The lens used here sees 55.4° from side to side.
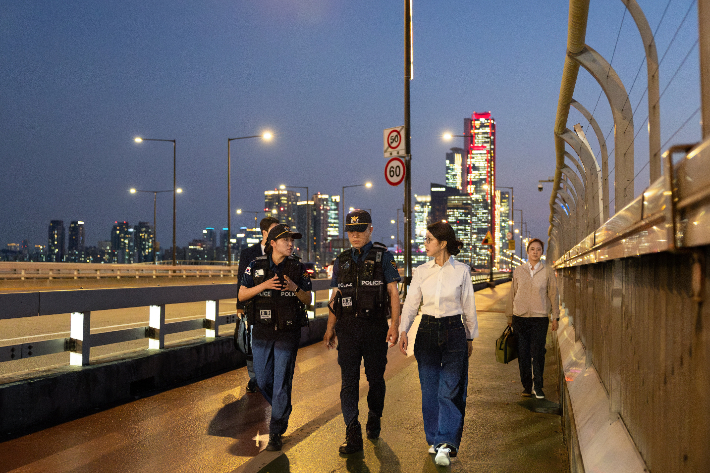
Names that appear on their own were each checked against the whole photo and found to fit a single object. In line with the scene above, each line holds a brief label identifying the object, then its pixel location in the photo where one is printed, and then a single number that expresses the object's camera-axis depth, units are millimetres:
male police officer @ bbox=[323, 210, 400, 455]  5703
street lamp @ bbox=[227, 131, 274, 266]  42575
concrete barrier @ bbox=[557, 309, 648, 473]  2867
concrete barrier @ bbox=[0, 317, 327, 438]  5980
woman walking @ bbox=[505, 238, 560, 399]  7859
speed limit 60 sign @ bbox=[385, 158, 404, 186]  13625
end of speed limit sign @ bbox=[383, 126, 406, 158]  13703
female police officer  5812
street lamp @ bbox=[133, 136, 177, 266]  41303
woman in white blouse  5281
